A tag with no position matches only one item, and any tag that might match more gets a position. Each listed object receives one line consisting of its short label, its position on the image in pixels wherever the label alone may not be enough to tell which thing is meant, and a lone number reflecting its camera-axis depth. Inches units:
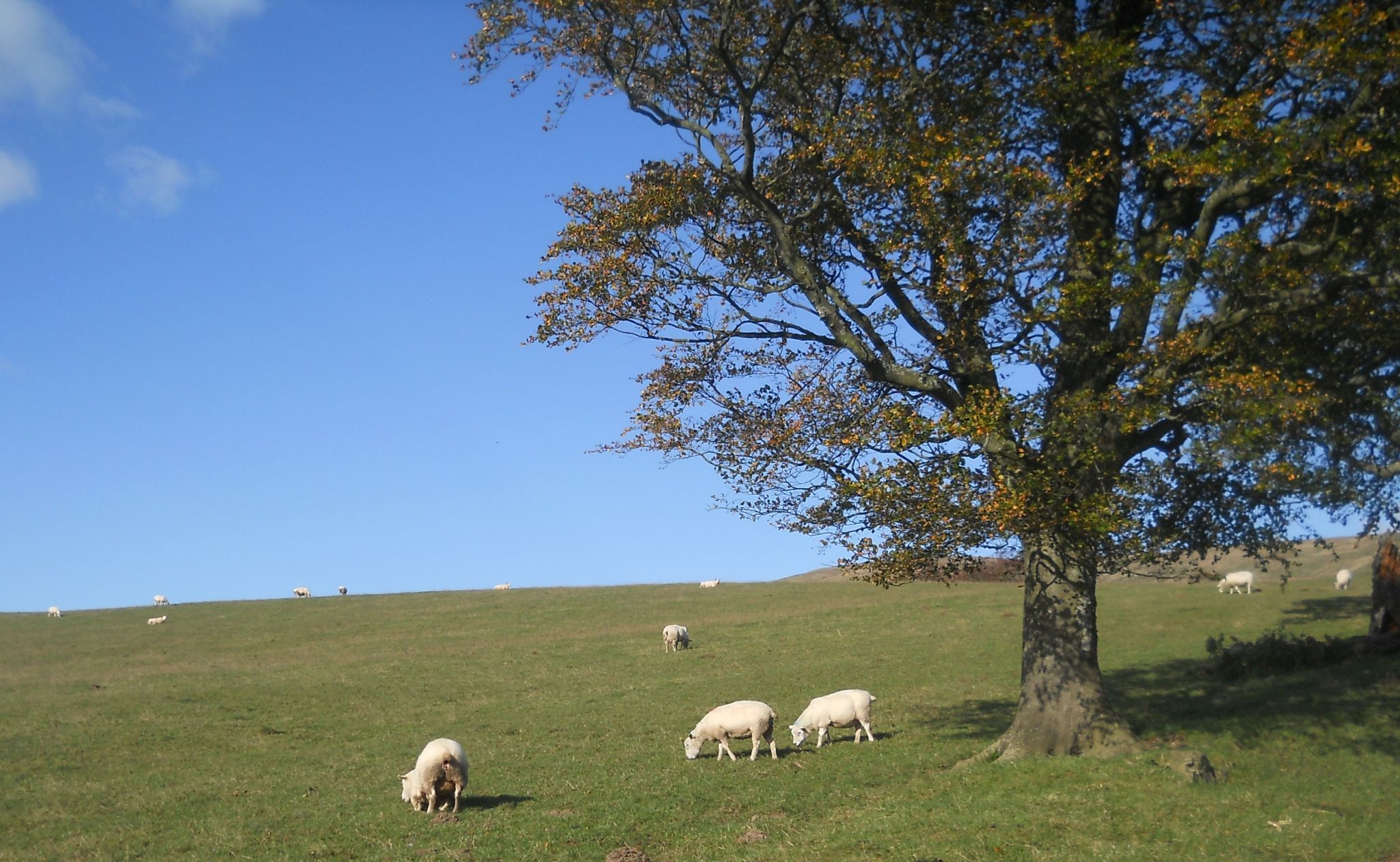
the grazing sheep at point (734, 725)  931.3
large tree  673.6
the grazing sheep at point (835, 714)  979.3
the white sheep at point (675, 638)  1847.9
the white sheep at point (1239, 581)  2071.9
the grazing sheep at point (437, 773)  786.2
